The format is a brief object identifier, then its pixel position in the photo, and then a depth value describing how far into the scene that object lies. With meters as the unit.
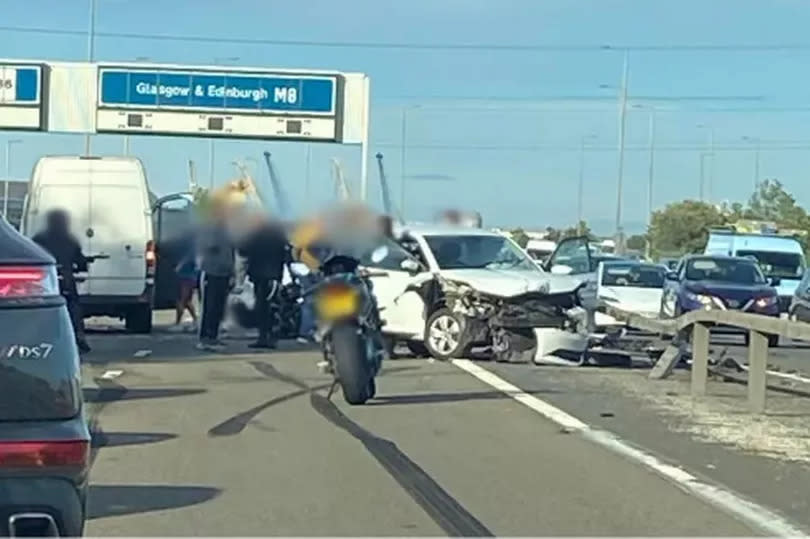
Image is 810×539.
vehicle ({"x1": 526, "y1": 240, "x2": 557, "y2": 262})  44.44
